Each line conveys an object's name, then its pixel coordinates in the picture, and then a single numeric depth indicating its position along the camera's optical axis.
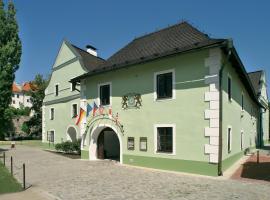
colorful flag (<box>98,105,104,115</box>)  17.35
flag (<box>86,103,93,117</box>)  18.20
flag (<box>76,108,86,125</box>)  18.56
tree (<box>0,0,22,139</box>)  22.30
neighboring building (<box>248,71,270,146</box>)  33.38
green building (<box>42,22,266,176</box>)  12.15
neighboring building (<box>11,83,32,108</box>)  96.56
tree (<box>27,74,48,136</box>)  53.84
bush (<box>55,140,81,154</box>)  23.00
